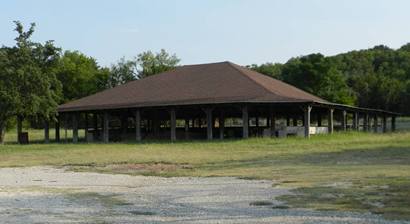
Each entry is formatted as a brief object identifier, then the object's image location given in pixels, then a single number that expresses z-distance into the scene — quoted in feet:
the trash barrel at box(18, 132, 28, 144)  141.43
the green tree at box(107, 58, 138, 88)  277.50
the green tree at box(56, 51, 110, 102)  255.52
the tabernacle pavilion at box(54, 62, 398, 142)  122.42
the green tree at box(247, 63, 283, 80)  303.07
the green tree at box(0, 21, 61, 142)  130.11
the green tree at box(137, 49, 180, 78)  269.64
